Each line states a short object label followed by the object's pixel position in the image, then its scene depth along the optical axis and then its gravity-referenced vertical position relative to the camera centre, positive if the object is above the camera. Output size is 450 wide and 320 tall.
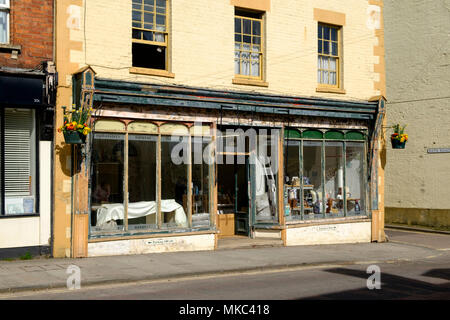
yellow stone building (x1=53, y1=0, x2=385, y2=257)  13.20 +1.30
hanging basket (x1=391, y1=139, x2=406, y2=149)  17.62 +0.81
